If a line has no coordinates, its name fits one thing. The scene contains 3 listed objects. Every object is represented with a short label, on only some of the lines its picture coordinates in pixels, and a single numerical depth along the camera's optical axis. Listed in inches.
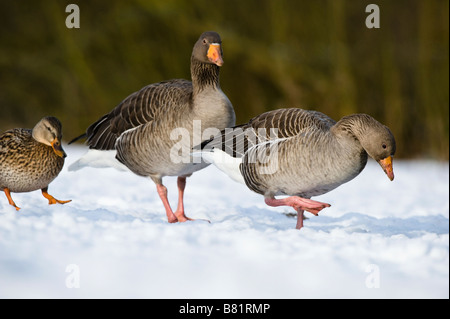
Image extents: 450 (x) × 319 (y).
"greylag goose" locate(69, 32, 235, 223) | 225.0
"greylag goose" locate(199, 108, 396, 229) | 196.9
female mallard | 217.2
